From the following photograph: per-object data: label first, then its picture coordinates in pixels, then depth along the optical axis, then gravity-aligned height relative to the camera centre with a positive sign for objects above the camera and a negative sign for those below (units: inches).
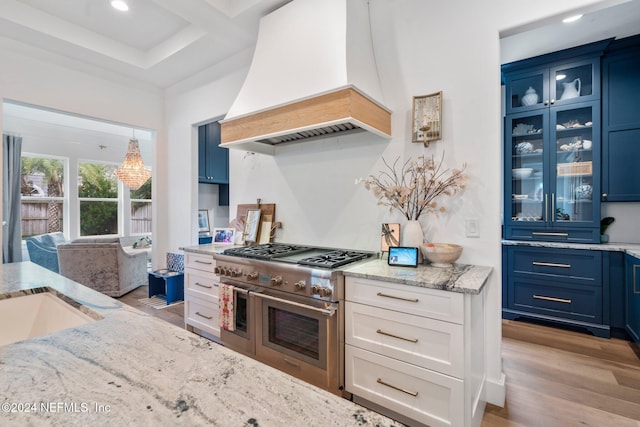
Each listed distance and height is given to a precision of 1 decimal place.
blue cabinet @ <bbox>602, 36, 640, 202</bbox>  115.3 +33.4
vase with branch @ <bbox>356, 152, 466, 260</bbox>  81.0 +6.0
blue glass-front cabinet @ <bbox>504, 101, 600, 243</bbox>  121.0 +14.8
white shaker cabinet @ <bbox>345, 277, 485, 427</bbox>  59.1 -29.8
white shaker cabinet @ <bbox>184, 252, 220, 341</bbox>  107.2 -30.6
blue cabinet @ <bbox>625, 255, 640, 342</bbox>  101.1 -30.5
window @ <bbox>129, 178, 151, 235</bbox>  268.7 +1.0
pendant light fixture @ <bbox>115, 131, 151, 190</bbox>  201.2 +28.3
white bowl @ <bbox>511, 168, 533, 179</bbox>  133.3 +16.2
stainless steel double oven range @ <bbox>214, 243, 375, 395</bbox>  72.2 -25.1
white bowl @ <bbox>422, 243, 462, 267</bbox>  74.5 -10.8
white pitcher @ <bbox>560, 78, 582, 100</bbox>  123.8 +48.5
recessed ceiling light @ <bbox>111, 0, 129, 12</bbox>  104.5 +71.4
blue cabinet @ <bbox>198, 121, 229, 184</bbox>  191.5 +34.3
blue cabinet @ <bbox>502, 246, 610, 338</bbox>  115.3 -31.3
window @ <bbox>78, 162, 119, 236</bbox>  241.6 +10.7
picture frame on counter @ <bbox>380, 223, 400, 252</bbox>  87.0 -7.4
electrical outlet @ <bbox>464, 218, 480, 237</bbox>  78.2 -4.5
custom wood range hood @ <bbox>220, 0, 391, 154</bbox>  77.0 +36.2
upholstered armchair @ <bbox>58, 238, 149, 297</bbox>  164.4 -28.2
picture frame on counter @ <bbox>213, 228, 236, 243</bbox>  126.8 -10.1
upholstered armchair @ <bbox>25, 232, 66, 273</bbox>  190.4 -25.8
